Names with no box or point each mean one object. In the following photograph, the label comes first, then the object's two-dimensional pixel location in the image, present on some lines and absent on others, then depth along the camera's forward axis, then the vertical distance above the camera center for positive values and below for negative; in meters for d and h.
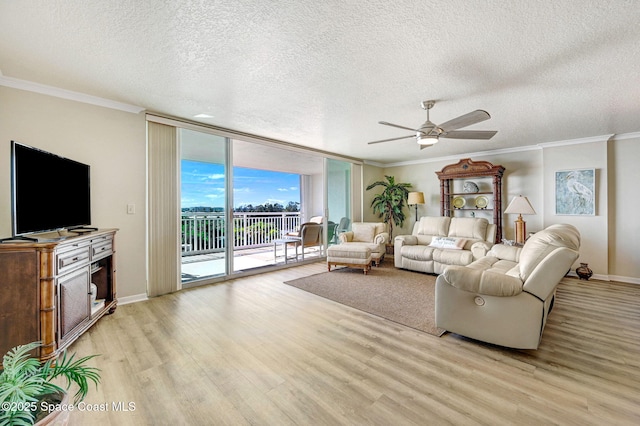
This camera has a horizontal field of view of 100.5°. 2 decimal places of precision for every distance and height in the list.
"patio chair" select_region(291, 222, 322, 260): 5.38 -0.48
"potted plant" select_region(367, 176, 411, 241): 6.63 +0.26
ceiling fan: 2.47 +0.85
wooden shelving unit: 5.21 +0.52
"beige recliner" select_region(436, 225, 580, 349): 2.07 -0.72
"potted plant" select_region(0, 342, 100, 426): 0.78 -0.57
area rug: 2.85 -1.11
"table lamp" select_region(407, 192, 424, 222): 6.10 +0.28
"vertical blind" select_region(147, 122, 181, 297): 3.44 +0.03
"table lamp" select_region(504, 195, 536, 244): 4.23 -0.01
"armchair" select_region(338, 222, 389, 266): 5.19 -0.55
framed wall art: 4.40 +0.29
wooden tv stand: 1.85 -0.59
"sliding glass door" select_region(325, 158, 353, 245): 6.29 +0.32
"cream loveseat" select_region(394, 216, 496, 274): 4.40 -0.62
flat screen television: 1.89 +0.18
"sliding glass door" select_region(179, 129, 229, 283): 3.92 +0.28
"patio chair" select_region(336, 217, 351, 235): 6.45 -0.34
